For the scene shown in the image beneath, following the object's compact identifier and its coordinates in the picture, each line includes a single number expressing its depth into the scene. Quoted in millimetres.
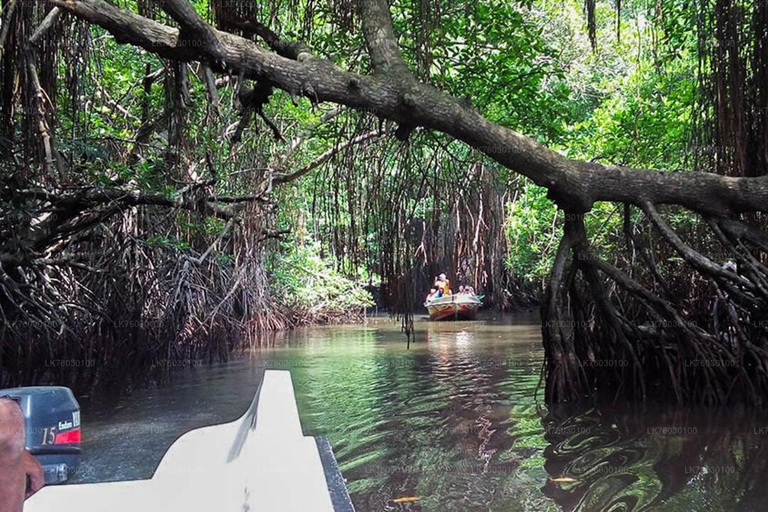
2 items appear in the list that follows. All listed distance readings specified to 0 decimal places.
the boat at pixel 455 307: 20422
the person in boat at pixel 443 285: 21427
